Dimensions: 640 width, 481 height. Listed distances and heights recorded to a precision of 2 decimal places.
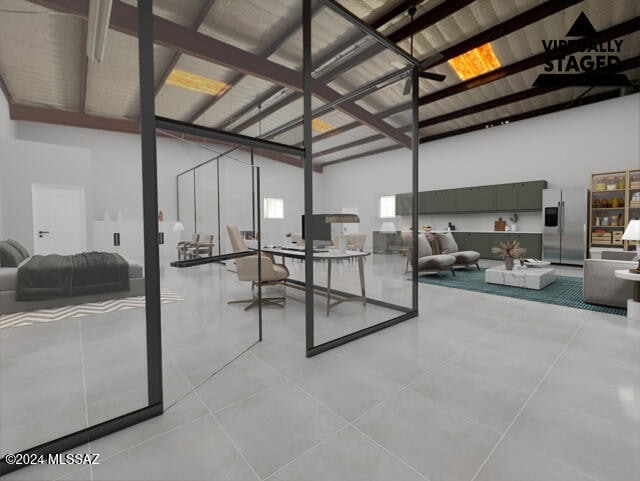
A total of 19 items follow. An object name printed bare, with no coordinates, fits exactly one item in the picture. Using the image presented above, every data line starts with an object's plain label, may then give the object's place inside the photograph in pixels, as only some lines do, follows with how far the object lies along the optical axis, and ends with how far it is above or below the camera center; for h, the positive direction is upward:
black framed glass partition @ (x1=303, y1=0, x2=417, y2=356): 2.73 -0.07
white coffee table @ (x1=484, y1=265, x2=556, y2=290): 4.74 -0.83
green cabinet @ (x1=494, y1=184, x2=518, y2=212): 7.91 +0.78
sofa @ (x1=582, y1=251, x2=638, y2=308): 3.61 -0.72
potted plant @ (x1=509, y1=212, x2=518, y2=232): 8.05 +0.11
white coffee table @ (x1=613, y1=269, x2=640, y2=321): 3.20 -0.82
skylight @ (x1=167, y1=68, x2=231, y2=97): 2.65 +1.44
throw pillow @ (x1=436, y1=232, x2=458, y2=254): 6.67 -0.38
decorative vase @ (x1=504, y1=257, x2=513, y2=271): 5.18 -0.64
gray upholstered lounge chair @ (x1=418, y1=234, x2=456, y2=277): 5.66 -0.65
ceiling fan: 3.53 +2.61
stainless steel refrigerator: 6.79 +0.03
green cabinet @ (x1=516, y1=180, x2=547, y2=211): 7.50 +0.81
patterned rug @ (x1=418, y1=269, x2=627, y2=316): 3.84 -1.00
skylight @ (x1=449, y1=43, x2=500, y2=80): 5.60 +3.26
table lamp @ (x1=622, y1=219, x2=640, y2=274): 3.18 -0.07
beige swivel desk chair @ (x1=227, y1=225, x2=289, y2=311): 3.44 -0.56
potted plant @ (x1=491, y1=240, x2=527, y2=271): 5.13 -0.49
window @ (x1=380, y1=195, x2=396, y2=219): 9.93 +0.79
